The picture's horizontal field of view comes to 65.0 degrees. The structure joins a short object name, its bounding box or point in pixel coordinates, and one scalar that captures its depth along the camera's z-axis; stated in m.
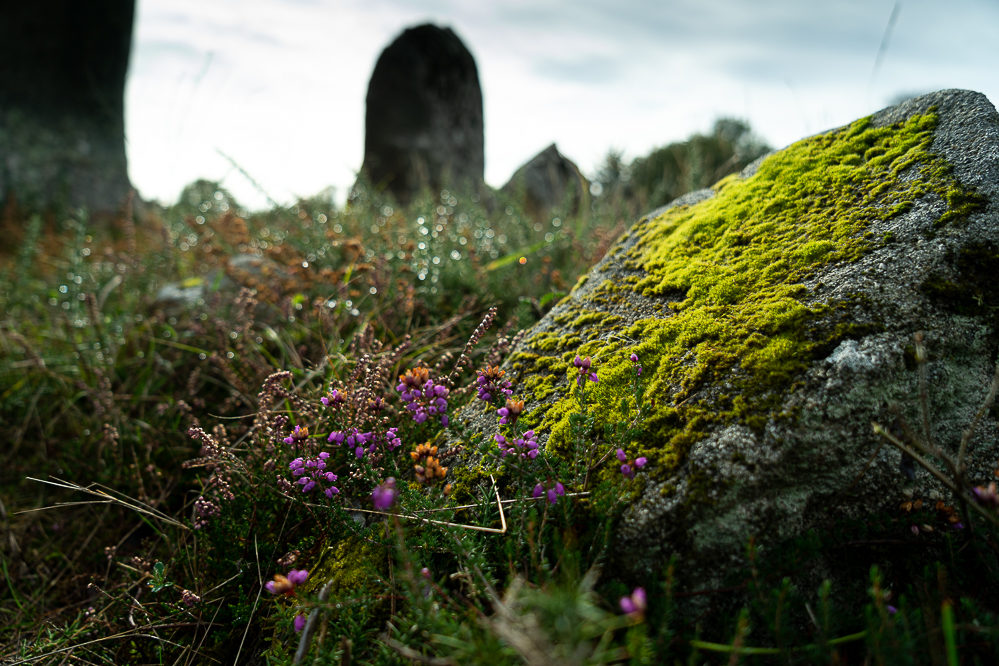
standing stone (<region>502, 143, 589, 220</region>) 5.75
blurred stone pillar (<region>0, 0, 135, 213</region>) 5.63
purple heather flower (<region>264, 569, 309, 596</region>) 0.36
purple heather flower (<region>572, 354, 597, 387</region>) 0.43
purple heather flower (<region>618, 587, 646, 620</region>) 0.28
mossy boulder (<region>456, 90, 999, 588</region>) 0.39
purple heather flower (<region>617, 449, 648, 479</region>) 0.40
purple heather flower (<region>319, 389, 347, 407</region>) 0.45
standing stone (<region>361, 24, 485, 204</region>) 6.89
